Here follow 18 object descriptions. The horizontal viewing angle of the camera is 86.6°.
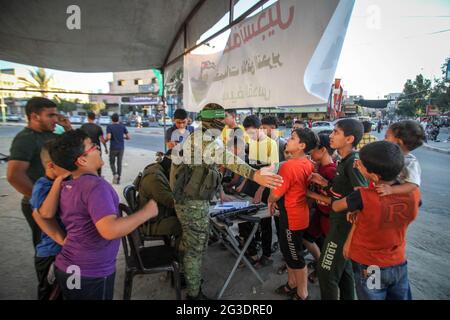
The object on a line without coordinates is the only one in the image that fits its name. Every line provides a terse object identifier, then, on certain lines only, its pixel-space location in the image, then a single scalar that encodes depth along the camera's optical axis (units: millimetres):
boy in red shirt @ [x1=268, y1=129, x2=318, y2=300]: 2145
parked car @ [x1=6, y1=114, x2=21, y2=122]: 34656
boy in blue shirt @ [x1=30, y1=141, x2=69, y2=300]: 1365
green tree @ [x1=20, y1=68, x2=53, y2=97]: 28545
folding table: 2275
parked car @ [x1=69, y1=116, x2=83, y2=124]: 32678
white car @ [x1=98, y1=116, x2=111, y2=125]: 31672
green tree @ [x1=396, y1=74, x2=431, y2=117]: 46406
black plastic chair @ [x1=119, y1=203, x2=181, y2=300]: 1875
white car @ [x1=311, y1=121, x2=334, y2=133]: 22425
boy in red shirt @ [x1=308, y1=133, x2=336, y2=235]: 2296
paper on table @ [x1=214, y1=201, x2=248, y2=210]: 2487
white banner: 1364
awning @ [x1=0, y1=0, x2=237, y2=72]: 2865
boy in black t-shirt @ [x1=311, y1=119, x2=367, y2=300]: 1808
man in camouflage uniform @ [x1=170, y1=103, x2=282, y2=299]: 1976
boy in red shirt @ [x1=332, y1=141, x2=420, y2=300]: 1414
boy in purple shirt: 1227
